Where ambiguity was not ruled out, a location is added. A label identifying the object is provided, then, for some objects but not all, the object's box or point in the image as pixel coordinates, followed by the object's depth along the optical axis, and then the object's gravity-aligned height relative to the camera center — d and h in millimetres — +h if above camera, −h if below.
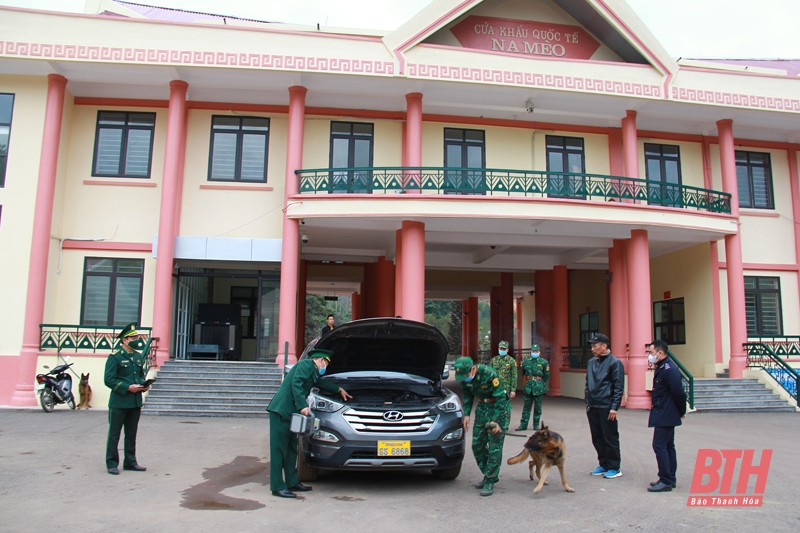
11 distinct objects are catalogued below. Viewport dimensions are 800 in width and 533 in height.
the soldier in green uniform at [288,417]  6727 -745
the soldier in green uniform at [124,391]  7719 -574
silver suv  6727 -682
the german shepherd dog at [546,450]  7004 -1082
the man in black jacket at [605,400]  7836 -597
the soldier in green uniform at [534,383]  11945 -632
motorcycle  14297 -1067
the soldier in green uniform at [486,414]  6891 -706
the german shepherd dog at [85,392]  14859 -1137
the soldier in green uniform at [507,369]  12148 -389
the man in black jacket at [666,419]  7137 -736
